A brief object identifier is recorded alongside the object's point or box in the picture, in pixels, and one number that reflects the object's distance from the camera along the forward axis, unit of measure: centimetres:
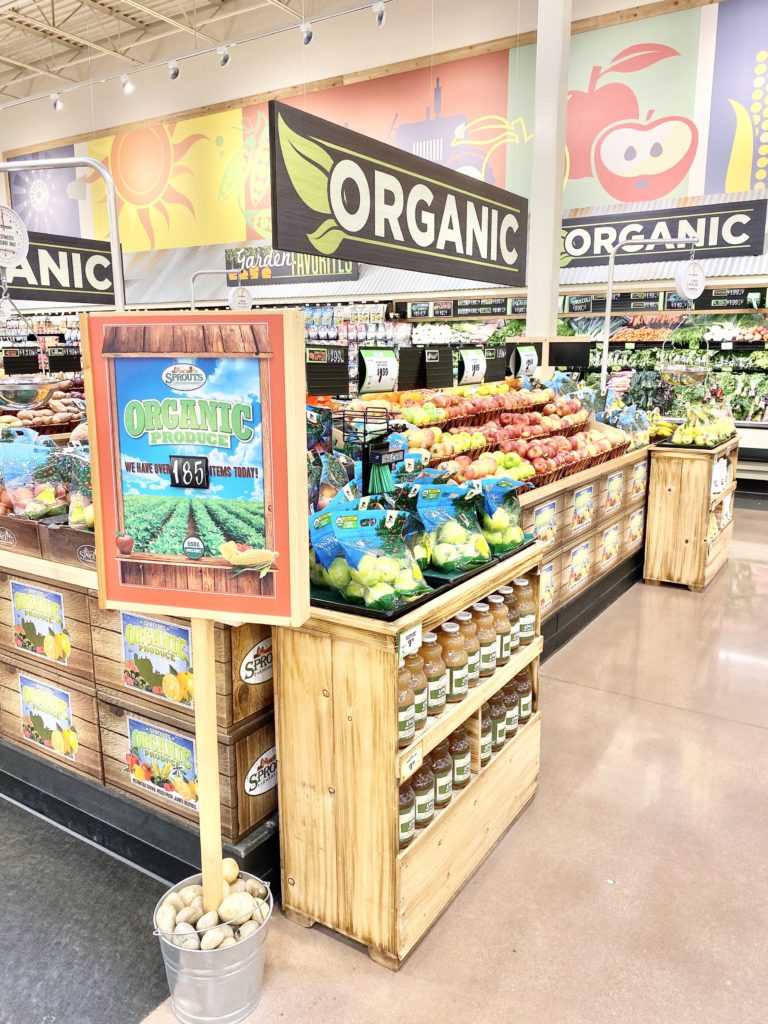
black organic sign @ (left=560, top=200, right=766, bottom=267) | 746
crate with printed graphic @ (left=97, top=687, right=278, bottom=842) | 216
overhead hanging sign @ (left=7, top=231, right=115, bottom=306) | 688
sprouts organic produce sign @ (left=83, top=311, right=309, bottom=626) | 149
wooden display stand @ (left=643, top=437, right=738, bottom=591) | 518
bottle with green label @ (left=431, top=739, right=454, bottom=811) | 219
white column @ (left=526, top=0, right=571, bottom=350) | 672
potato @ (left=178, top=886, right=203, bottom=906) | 189
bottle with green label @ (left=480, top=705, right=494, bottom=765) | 243
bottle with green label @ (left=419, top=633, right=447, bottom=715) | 210
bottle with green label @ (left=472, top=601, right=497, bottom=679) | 237
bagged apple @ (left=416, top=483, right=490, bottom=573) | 228
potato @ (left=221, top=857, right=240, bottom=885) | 195
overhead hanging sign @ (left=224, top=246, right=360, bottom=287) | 1205
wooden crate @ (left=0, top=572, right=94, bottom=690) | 251
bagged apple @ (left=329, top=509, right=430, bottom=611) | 195
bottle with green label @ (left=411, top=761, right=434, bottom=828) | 208
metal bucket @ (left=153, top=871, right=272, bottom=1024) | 179
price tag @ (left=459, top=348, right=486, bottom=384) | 481
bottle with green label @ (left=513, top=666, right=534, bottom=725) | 267
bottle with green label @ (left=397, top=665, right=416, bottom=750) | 192
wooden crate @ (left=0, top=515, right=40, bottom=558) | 237
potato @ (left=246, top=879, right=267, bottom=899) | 195
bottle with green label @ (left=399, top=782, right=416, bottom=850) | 200
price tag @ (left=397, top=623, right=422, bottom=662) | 186
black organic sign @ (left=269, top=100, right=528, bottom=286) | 334
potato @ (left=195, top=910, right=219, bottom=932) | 181
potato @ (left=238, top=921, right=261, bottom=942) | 182
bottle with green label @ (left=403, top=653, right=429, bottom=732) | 201
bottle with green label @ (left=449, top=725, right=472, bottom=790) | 228
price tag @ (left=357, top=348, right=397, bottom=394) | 370
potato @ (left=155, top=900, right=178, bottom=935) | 181
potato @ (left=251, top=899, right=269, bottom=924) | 186
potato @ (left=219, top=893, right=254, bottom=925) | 183
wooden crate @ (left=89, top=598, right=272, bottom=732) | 210
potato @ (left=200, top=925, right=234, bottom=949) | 177
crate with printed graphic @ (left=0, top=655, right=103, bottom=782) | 255
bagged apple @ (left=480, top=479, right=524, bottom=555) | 252
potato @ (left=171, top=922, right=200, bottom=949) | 178
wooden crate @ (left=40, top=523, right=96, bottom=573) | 222
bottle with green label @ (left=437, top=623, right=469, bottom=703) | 220
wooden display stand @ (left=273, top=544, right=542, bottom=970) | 190
